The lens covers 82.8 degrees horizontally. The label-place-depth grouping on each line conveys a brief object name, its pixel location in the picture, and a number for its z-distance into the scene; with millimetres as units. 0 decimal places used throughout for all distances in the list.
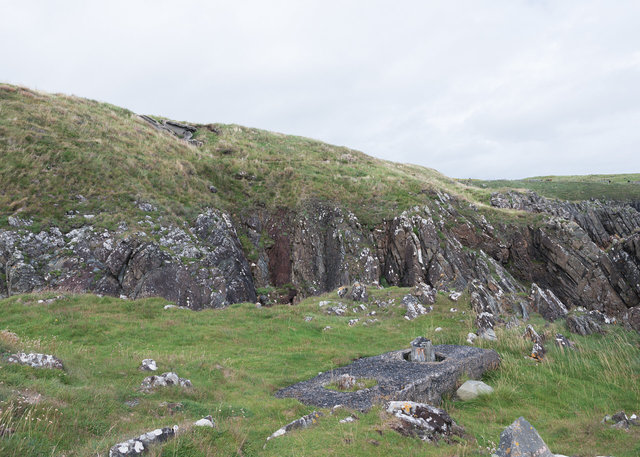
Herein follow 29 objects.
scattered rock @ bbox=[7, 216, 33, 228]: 23952
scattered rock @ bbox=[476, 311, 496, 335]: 18500
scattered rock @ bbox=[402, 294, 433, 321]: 22297
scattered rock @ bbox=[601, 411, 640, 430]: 8690
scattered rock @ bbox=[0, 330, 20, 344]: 11228
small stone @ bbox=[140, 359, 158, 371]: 11819
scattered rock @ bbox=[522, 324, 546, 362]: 14905
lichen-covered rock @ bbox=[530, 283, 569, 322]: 23734
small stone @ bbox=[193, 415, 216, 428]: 7419
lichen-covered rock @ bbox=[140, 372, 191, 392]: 10250
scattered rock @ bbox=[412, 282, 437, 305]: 23609
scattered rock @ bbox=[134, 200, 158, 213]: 28884
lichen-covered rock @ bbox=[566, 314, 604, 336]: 16938
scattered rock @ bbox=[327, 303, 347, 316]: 23984
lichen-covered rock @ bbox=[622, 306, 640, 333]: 15943
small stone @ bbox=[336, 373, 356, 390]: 11484
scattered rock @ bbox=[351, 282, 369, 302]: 25805
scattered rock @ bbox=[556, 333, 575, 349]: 15278
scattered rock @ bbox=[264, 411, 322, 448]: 7914
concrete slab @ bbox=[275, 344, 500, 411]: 10352
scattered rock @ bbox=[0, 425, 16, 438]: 5933
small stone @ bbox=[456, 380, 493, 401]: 11570
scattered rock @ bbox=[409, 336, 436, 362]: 14430
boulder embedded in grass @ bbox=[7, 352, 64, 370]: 9531
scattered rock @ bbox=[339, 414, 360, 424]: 8375
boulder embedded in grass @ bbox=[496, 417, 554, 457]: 6387
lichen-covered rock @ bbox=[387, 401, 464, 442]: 7674
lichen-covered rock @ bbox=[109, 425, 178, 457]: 6004
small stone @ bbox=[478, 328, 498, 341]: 16833
